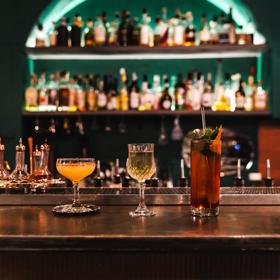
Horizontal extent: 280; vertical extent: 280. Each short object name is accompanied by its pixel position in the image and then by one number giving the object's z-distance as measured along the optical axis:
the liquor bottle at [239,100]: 3.59
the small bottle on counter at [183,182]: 2.40
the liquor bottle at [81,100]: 3.63
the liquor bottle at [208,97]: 3.60
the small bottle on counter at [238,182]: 2.46
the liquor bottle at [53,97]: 3.67
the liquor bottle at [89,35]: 3.66
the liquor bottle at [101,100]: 3.63
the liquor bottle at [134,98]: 3.62
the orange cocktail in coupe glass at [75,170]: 1.57
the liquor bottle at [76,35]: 3.62
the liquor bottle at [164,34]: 3.62
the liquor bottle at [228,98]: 3.66
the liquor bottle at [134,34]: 3.62
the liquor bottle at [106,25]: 3.64
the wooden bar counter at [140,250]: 1.17
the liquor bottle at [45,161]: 1.74
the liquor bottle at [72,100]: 3.65
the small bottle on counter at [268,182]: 2.64
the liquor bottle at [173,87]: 3.70
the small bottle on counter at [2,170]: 1.76
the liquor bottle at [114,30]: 3.64
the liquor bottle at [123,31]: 3.60
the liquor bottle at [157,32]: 3.62
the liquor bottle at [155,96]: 3.63
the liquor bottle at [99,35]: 3.60
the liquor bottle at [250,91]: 3.63
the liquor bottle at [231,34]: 3.57
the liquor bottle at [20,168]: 1.76
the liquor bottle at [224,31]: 3.59
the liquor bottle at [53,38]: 3.64
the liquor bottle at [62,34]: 3.62
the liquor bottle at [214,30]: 3.64
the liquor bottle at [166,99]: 3.64
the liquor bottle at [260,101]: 3.55
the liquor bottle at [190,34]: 3.65
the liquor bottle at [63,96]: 3.66
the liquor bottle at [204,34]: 3.67
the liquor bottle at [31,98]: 3.65
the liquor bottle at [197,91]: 3.62
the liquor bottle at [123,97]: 3.65
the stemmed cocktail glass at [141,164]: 1.50
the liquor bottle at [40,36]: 3.60
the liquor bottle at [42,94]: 3.65
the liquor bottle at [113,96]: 3.63
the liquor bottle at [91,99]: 3.65
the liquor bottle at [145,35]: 3.61
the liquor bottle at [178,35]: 3.61
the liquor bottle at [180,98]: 3.65
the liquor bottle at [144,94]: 3.64
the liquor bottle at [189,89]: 3.64
